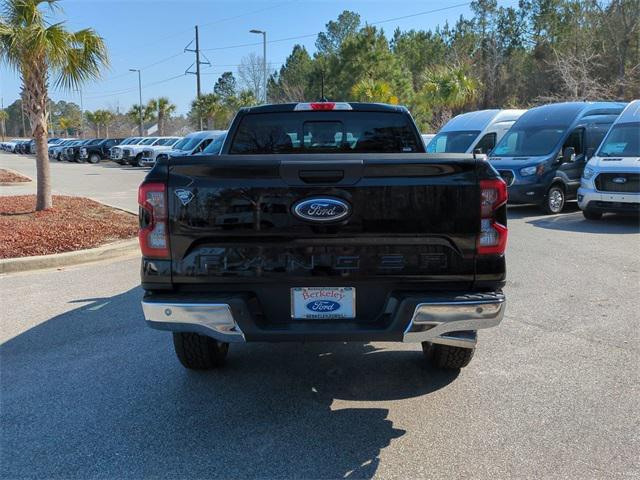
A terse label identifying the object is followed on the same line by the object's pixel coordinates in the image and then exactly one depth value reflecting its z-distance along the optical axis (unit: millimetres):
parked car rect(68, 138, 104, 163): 42062
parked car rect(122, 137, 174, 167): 34812
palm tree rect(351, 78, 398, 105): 32531
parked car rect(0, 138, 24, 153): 66619
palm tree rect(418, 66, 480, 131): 30906
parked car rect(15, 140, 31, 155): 61150
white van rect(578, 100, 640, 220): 11375
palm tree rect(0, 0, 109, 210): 11031
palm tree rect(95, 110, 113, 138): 81038
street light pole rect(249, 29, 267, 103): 32150
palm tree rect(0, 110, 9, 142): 99156
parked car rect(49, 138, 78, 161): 45594
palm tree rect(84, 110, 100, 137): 80875
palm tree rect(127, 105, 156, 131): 64125
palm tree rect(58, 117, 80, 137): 105038
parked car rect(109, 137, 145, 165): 35641
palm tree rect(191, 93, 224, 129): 49625
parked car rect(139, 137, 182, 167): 32312
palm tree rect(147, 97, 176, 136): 63375
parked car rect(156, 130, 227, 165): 23891
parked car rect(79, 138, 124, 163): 41531
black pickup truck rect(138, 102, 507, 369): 3285
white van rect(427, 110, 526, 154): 16297
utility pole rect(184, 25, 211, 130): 44000
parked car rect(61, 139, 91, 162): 42250
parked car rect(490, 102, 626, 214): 13352
